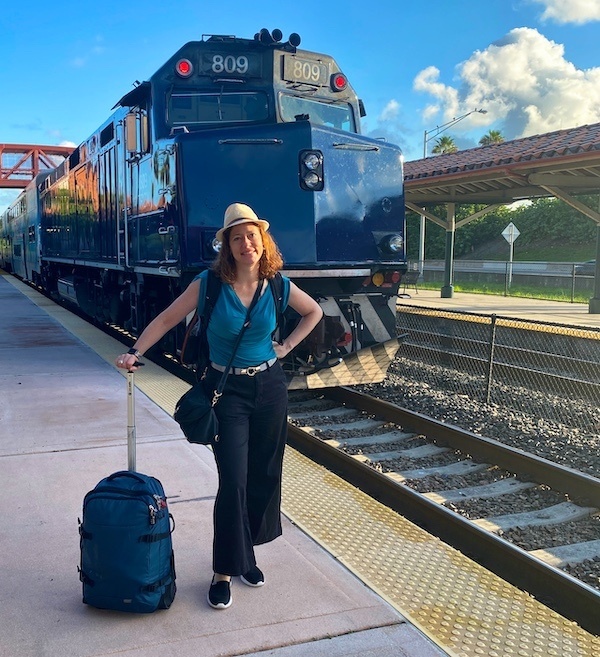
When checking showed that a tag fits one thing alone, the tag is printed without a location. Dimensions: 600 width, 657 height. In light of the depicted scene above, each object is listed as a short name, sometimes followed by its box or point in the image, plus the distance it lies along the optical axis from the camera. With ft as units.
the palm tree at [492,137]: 231.30
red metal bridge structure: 184.65
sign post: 81.10
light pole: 113.31
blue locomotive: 22.97
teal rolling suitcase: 9.37
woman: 10.06
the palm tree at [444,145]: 247.54
